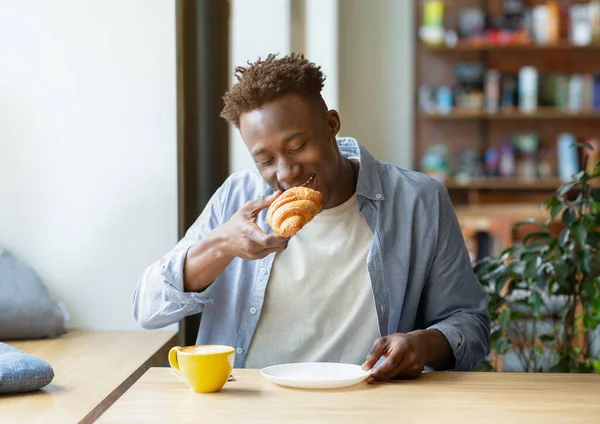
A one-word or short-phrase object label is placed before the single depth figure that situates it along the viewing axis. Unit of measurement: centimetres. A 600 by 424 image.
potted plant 241
